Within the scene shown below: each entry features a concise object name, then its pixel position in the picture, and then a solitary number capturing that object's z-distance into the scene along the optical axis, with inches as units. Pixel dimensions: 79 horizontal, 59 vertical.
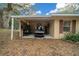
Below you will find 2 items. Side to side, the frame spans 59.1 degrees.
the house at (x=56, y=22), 113.8
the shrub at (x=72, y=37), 110.8
